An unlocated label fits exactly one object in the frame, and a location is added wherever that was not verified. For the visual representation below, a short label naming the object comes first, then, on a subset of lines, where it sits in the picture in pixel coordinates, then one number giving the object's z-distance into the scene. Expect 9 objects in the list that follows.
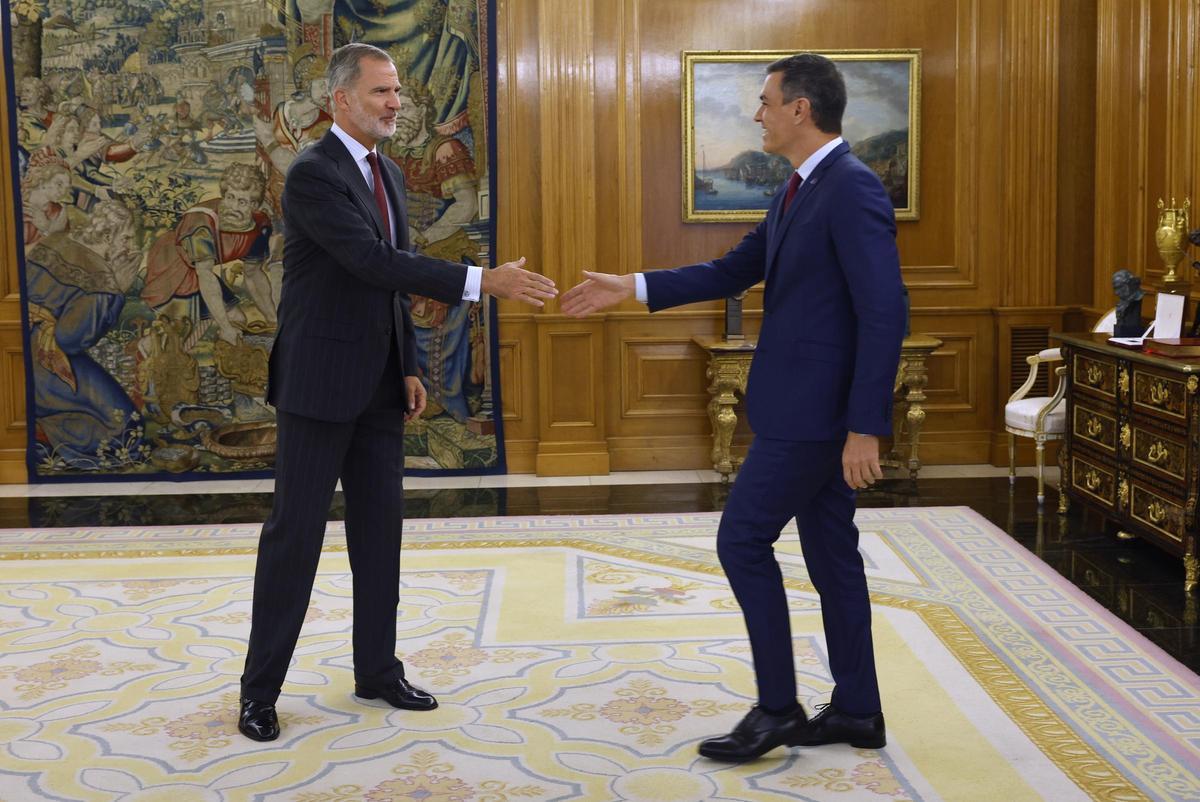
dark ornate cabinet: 5.02
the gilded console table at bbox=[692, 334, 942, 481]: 7.29
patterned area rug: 3.31
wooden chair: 6.60
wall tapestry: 7.50
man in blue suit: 3.17
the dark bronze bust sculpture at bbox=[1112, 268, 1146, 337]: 5.93
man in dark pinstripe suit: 3.54
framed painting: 7.60
